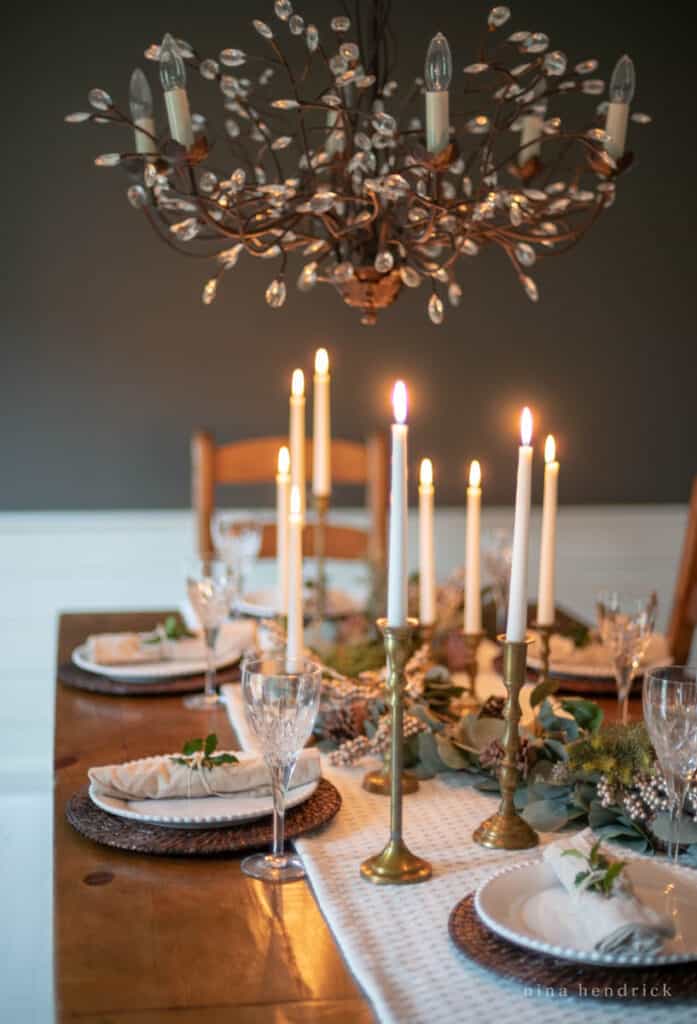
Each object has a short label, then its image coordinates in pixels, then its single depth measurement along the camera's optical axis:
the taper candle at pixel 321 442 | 2.26
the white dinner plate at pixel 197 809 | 1.37
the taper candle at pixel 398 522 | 1.22
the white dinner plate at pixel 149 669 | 2.06
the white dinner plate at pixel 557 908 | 1.06
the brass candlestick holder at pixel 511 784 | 1.34
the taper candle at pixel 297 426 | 2.15
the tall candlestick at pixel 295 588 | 1.50
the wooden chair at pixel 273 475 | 3.07
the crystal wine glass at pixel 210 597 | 1.90
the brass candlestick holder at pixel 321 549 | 2.28
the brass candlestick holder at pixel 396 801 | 1.25
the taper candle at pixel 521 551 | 1.32
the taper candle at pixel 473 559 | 1.64
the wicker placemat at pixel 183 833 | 1.33
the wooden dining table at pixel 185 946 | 1.03
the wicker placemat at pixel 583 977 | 1.05
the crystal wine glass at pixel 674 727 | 1.23
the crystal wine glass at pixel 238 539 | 2.44
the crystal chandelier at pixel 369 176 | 1.72
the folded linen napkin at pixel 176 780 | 1.43
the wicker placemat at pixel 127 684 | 2.02
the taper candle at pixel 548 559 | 1.69
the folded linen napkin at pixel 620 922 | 1.06
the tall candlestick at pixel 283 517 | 1.96
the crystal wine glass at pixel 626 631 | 1.81
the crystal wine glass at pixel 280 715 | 1.26
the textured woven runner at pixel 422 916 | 1.03
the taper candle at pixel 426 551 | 1.63
